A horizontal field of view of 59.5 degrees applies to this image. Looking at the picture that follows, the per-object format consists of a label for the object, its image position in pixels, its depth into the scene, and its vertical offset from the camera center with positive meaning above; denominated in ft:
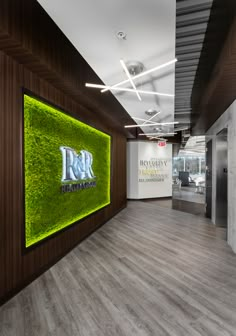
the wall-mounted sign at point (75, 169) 13.42 -0.22
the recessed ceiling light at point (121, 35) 9.92 +6.45
